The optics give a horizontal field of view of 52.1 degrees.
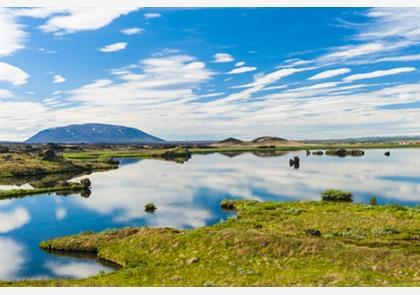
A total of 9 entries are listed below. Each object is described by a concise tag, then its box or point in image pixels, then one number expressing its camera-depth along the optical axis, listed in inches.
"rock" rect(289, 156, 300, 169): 5901.1
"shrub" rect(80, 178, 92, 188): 3665.8
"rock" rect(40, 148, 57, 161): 5536.4
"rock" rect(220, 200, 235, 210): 2659.0
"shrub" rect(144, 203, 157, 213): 2584.6
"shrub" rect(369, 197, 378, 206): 2580.7
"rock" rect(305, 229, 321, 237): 1693.4
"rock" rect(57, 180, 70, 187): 3811.5
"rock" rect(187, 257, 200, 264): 1376.7
